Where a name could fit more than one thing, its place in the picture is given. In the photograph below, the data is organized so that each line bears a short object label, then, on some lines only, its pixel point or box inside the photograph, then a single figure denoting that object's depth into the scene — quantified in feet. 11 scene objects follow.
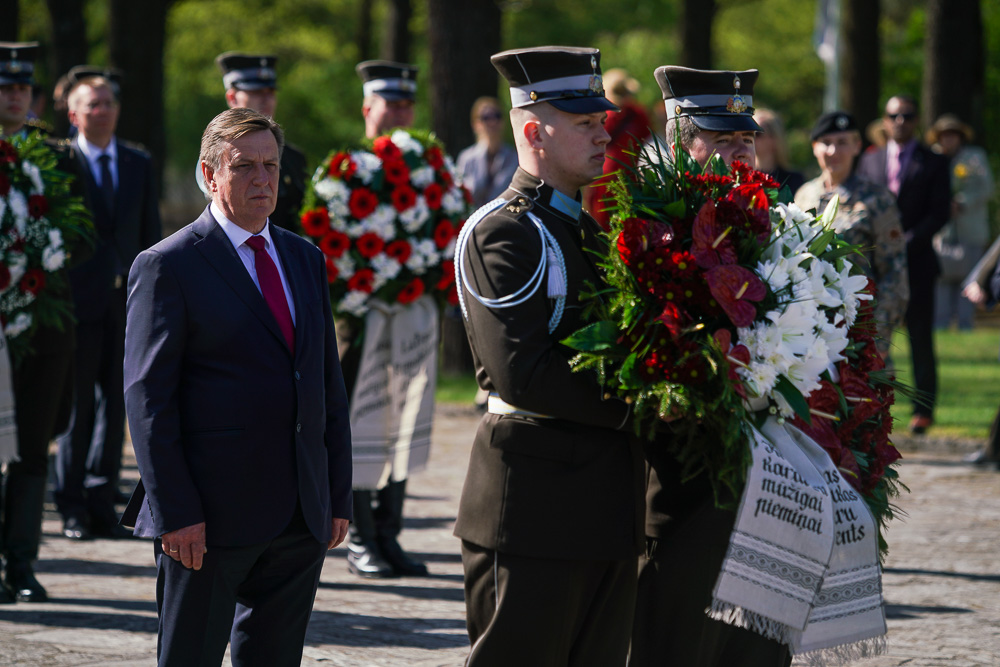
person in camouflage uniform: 51.34
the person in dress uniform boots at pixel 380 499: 43.96
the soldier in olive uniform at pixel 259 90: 45.01
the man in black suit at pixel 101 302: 49.03
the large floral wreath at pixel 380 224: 44.42
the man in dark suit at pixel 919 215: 69.97
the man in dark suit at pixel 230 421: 23.40
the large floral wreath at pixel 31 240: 40.11
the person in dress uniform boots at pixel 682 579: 25.71
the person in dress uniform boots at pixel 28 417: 39.37
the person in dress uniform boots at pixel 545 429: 23.63
